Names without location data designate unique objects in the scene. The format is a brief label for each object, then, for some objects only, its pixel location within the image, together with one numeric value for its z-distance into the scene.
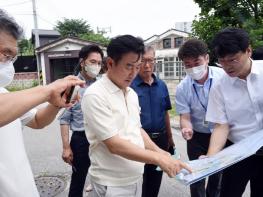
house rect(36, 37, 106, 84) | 14.38
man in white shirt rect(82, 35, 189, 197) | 1.19
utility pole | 13.80
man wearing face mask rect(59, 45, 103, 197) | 2.03
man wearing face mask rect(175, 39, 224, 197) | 1.87
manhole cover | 2.62
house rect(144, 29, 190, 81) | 16.25
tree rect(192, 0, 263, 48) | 6.38
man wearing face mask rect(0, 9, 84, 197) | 0.80
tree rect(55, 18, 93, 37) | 25.27
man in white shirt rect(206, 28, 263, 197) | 1.38
